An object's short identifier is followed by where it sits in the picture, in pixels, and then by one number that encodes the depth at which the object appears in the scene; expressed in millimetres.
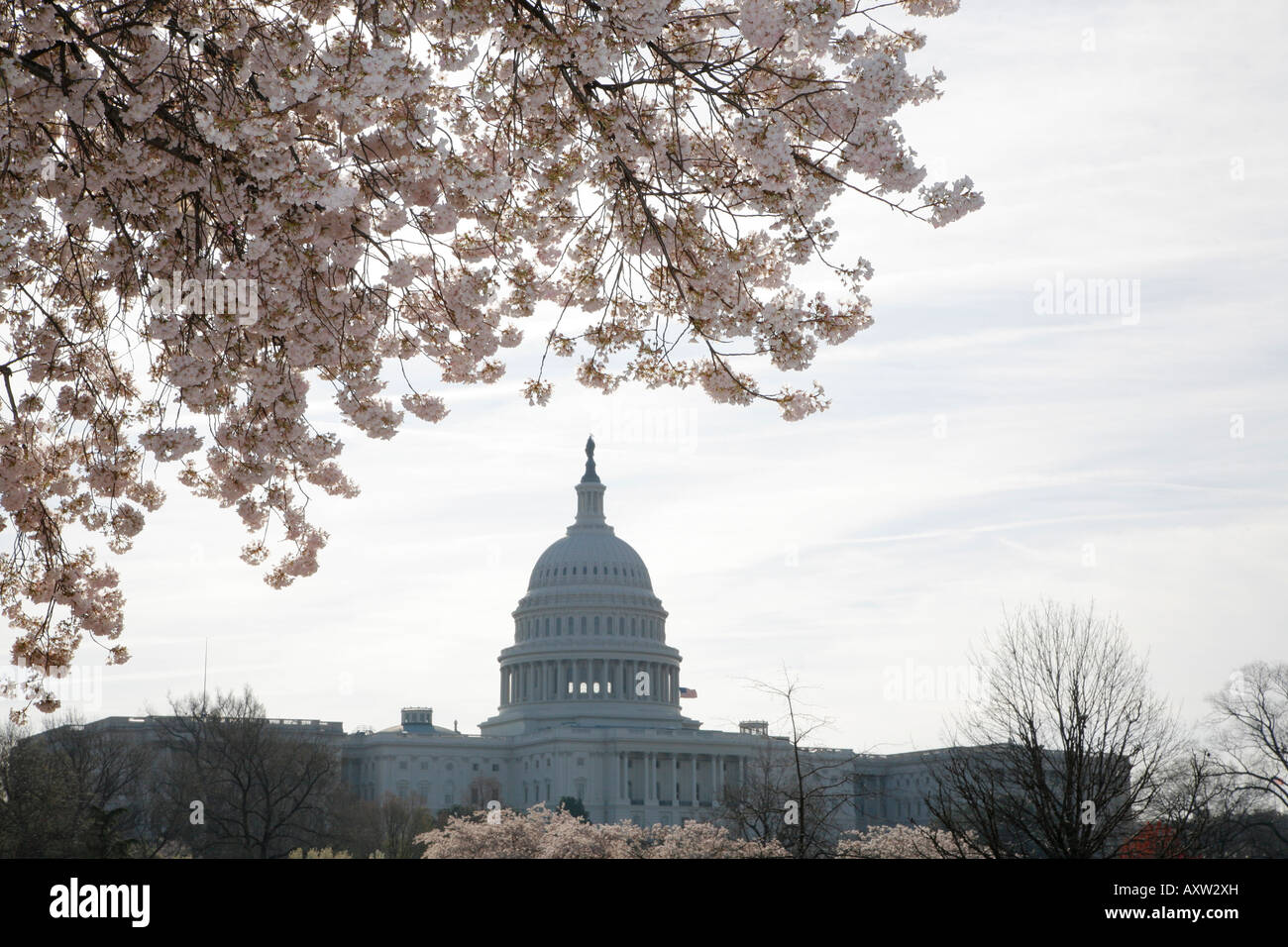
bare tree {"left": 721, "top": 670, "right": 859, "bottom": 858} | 32250
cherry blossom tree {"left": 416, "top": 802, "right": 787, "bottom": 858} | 41781
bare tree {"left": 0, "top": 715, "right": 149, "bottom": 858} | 44750
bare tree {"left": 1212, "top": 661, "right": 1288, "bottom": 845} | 60344
